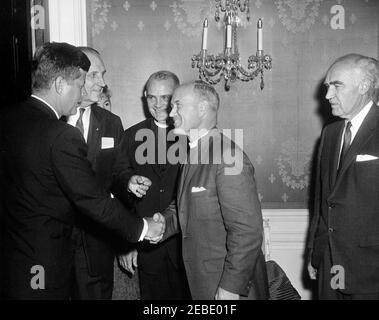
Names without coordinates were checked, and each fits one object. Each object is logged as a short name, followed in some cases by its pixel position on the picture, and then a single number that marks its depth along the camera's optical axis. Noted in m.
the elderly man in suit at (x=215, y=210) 2.13
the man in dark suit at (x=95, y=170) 2.90
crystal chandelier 3.81
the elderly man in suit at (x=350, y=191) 2.33
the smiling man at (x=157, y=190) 3.22
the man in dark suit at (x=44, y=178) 2.18
